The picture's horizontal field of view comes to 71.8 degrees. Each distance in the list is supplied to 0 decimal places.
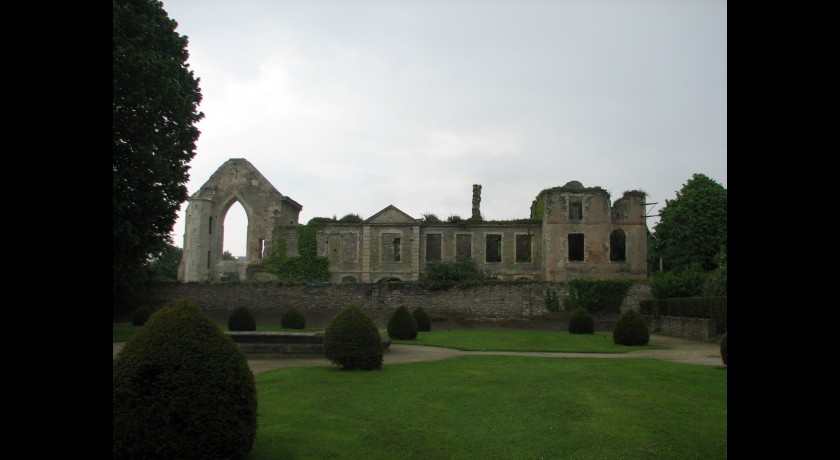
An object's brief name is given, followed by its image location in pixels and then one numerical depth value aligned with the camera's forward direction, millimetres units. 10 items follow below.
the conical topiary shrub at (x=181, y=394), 4820
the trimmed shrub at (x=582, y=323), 25453
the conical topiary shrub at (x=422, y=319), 25938
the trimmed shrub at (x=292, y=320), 26609
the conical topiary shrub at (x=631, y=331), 19859
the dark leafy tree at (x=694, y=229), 38156
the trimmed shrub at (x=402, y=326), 21312
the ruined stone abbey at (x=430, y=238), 37875
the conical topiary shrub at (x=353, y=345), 12359
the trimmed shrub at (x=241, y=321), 24009
